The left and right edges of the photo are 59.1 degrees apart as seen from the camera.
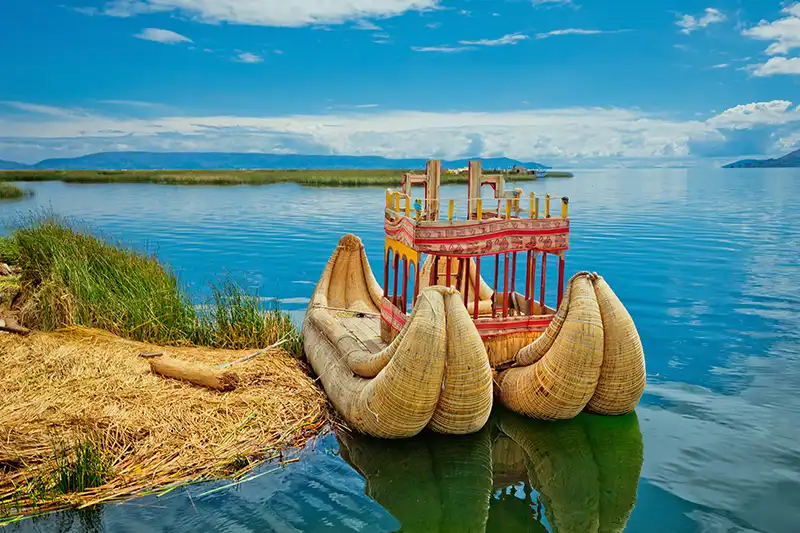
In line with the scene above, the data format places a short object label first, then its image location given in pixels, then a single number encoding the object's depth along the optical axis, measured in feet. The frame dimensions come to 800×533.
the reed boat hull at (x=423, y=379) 22.68
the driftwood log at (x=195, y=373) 27.35
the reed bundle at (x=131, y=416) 21.66
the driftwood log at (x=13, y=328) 33.19
